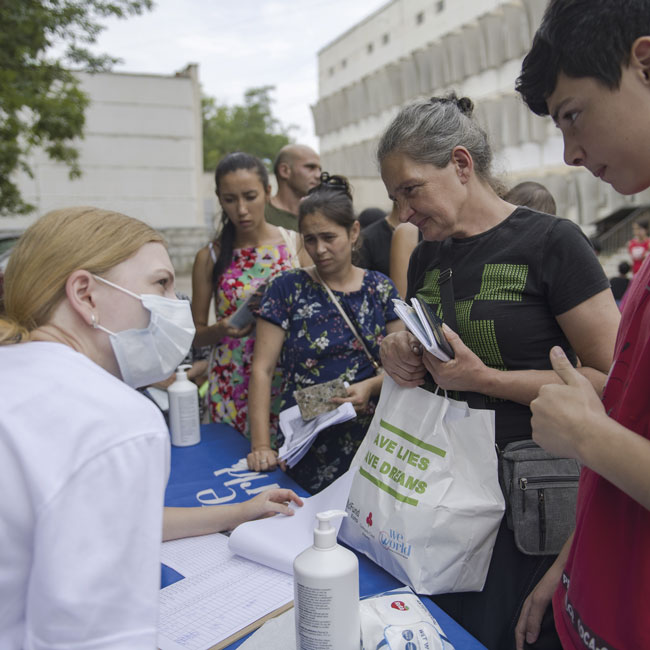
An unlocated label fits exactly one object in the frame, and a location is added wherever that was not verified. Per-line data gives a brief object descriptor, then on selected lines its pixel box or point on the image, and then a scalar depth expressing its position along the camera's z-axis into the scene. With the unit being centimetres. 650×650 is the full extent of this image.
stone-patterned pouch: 192
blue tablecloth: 135
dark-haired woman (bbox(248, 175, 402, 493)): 211
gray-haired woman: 140
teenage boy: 86
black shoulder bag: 138
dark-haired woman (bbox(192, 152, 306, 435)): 273
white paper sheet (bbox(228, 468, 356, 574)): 138
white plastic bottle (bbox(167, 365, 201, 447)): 236
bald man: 388
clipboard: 113
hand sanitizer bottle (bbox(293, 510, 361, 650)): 94
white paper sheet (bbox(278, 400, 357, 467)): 187
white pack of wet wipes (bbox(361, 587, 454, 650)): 98
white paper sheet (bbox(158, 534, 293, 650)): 117
